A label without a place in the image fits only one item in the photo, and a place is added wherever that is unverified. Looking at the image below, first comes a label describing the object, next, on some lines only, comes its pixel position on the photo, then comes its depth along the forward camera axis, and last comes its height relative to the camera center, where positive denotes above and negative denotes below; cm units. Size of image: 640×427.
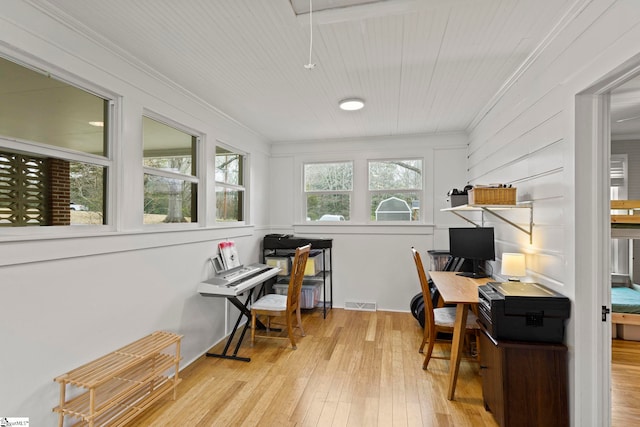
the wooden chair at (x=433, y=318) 266 -90
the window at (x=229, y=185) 358 +32
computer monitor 306 -31
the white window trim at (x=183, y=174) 254 +35
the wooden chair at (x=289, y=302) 316 -94
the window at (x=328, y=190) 472 +34
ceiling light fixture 305 +108
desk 228 -72
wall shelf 229 +5
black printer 180 -59
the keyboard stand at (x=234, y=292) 287 -74
